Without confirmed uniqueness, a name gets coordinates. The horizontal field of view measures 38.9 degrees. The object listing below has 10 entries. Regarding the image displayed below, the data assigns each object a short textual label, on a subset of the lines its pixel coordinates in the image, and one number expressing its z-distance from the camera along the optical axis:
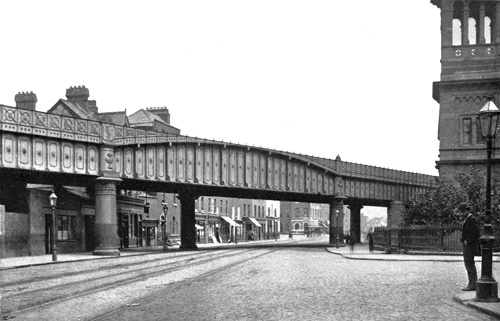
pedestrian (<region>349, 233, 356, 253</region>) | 47.24
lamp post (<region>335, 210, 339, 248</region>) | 63.31
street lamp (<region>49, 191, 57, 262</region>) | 36.41
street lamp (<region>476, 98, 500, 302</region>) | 15.02
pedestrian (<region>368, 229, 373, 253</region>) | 45.41
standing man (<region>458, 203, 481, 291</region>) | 17.19
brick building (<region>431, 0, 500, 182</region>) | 59.56
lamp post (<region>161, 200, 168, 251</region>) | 54.65
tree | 47.50
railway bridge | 38.34
